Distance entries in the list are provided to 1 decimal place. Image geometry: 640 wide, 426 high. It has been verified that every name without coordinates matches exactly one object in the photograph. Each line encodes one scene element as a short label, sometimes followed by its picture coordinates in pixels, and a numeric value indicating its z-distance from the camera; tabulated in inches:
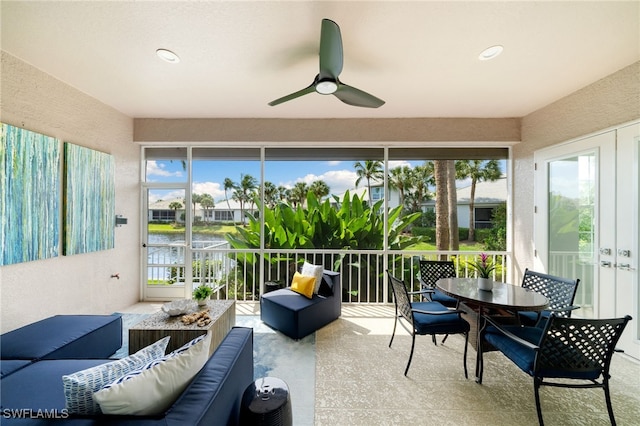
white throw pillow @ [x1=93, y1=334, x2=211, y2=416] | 36.3
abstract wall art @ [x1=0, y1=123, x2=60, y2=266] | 85.2
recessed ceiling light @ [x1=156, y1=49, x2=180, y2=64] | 85.3
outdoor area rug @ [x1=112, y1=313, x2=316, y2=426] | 72.5
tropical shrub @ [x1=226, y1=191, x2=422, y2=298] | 161.5
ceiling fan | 62.6
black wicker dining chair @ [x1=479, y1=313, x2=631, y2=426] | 59.4
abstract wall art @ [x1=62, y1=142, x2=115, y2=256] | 107.7
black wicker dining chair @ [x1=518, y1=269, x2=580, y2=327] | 88.4
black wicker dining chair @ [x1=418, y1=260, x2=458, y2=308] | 121.9
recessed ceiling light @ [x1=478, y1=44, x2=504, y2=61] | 83.4
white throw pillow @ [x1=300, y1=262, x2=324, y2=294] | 122.7
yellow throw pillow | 119.3
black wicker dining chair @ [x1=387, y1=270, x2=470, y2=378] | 85.0
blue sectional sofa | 37.5
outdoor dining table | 76.0
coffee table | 80.5
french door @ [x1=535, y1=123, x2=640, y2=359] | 95.1
